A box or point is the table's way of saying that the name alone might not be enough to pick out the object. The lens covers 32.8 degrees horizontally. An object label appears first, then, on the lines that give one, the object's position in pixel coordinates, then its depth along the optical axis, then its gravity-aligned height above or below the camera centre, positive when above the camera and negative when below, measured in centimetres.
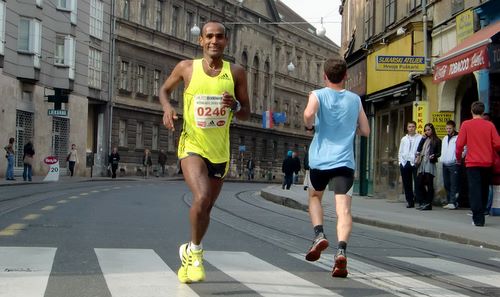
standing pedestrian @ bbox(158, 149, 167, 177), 5338 -22
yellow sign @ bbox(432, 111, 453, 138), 1936 +96
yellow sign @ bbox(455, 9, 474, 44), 1767 +296
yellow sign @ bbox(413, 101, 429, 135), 2017 +116
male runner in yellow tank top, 642 +24
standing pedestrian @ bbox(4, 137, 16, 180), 3331 -27
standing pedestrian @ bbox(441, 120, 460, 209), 1720 +0
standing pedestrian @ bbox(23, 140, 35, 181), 3306 -22
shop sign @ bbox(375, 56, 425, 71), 1923 +226
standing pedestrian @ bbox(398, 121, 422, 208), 1803 +9
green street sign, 3681 +184
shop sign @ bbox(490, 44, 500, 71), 1488 +191
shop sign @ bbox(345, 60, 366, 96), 2623 +267
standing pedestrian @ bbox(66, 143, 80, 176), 4173 -18
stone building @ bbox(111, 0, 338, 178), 5197 +698
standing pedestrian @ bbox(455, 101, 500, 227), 1311 +22
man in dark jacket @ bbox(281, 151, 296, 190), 3110 -36
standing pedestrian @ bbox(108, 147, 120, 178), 4572 -25
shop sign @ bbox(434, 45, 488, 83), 1503 +188
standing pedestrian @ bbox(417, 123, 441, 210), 1730 +5
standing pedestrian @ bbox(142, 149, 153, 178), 5106 -29
